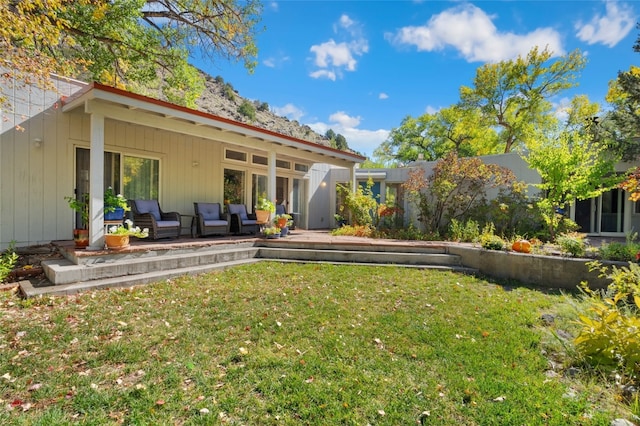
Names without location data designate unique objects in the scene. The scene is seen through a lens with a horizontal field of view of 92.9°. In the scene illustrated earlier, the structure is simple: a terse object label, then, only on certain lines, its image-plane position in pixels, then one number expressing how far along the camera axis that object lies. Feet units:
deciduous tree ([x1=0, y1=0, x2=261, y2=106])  29.54
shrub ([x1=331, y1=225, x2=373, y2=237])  31.48
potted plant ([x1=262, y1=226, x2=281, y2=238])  25.58
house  17.98
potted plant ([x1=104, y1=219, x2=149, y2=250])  17.27
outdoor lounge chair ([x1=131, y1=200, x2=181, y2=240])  22.35
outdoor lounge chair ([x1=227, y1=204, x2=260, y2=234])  27.81
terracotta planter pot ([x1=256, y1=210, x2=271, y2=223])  25.98
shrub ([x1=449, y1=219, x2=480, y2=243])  26.48
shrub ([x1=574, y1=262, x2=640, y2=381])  8.46
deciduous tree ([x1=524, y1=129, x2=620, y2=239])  22.50
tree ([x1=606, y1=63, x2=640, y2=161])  31.40
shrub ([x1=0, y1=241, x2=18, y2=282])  14.92
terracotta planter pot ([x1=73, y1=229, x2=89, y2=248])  17.44
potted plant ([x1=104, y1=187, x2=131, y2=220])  17.79
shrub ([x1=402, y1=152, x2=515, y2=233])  29.19
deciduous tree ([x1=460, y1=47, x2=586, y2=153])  64.18
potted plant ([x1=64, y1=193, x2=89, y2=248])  17.48
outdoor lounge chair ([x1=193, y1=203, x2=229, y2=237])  25.68
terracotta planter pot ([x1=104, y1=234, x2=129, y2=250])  17.25
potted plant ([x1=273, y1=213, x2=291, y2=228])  26.53
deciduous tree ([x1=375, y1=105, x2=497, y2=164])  82.73
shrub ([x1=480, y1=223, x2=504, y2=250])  20.86
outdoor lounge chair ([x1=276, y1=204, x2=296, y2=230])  32.94
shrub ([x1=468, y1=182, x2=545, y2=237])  27.68
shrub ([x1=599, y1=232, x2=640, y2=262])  16.89
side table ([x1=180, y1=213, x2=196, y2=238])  27.02
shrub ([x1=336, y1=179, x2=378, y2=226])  34.35
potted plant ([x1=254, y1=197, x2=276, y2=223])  25.78
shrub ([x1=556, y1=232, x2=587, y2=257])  18.25
